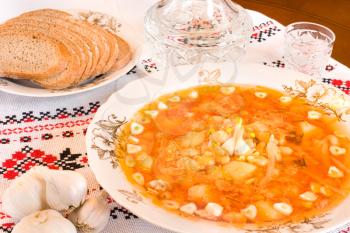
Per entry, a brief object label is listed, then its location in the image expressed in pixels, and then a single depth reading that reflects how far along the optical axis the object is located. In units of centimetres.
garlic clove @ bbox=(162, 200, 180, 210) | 73
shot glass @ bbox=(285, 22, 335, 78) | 93
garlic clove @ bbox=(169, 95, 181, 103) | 86
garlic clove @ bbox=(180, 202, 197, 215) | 73
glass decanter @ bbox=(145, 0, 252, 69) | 93
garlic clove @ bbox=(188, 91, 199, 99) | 87
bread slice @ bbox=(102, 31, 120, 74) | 91
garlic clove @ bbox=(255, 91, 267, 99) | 87
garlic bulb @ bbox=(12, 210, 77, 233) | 70
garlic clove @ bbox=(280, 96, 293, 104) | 86
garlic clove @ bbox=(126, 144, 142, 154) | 79
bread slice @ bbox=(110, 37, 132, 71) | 93
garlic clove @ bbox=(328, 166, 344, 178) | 77
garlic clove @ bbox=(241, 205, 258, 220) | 73
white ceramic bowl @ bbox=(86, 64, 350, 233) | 71
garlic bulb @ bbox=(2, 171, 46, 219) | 72
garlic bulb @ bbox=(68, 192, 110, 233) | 72
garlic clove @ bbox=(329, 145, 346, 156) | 79
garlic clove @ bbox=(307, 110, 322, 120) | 84
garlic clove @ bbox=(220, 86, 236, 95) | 87
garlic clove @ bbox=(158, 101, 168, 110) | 85
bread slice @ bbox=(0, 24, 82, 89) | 89
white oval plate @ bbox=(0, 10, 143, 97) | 88
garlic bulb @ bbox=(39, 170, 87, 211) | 72
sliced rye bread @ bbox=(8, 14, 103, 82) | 91
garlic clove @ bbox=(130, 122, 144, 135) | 82
